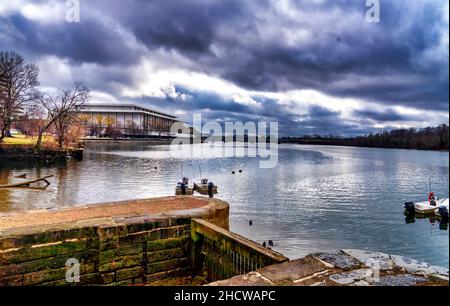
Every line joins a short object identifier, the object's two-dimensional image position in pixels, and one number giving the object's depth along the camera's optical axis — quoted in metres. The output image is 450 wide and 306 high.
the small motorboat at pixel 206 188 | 29.30
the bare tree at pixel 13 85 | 42.85
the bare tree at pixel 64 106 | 51.53
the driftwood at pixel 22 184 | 25.16
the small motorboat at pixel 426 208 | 24.75
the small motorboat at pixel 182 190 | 27.50
